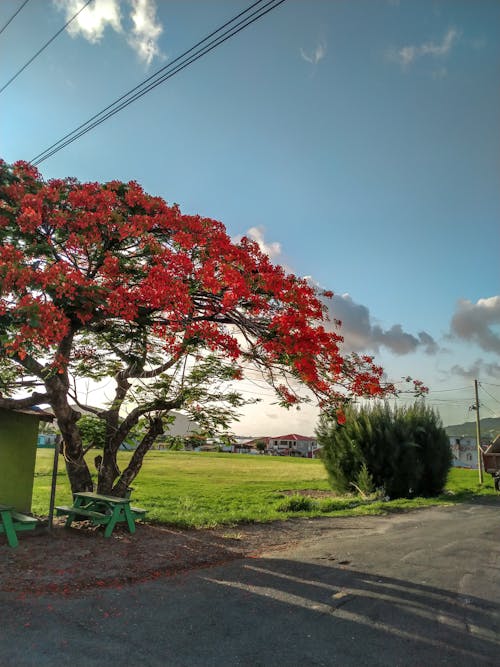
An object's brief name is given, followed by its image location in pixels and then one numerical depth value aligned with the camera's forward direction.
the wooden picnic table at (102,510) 9.69
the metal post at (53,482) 9.89
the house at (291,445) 113.38
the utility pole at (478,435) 31.55
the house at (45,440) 71.68
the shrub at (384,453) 21.83
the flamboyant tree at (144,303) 9.06
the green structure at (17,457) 10.37
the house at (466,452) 77.03
